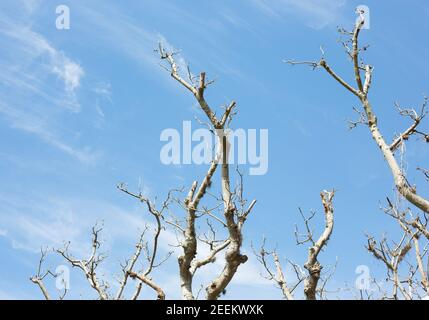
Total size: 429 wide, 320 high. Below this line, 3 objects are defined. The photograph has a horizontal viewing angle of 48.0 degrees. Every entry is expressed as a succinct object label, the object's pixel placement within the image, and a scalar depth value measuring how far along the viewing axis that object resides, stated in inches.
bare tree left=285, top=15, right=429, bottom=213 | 322.7
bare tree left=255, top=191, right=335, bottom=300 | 341.1
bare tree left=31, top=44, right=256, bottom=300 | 339.6
